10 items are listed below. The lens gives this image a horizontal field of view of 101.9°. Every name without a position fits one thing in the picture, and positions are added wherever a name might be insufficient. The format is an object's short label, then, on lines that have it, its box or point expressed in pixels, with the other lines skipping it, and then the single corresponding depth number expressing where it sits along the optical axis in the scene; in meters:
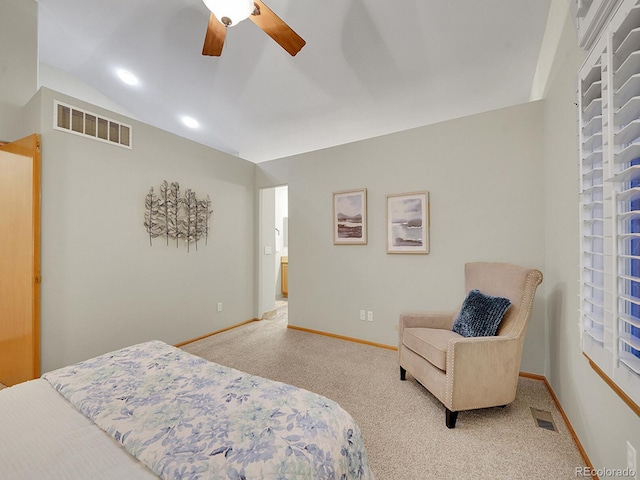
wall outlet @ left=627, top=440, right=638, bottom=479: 1.03
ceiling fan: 1.57
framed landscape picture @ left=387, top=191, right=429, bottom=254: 2.88
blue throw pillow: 1.94
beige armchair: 1.73
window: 0.95
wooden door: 2.09
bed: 0.75
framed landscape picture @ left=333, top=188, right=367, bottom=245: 3.27
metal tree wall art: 2.91
